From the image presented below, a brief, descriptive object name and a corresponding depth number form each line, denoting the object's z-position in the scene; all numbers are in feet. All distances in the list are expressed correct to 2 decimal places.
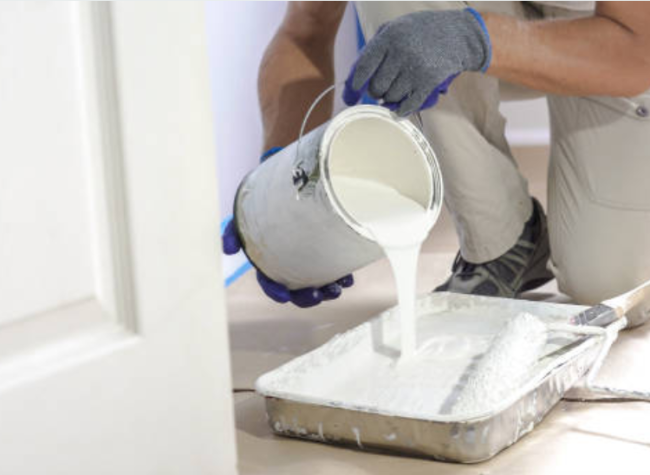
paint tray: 6.33
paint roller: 6.37
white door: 5.39
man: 7.87
